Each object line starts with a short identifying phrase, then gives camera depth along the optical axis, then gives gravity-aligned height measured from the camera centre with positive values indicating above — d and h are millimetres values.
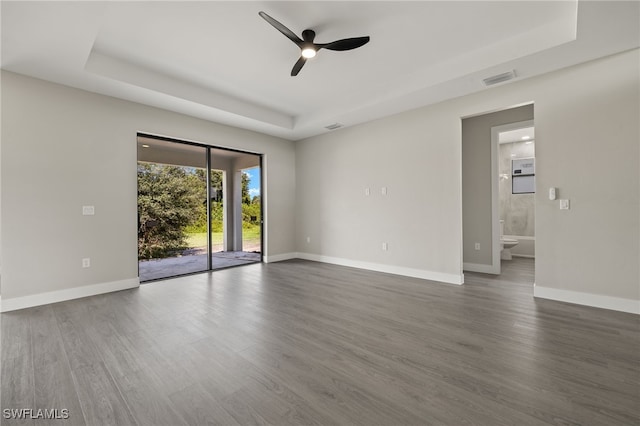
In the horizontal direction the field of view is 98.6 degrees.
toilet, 5973 -874
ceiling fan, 2720 +1703
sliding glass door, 4863 +102
